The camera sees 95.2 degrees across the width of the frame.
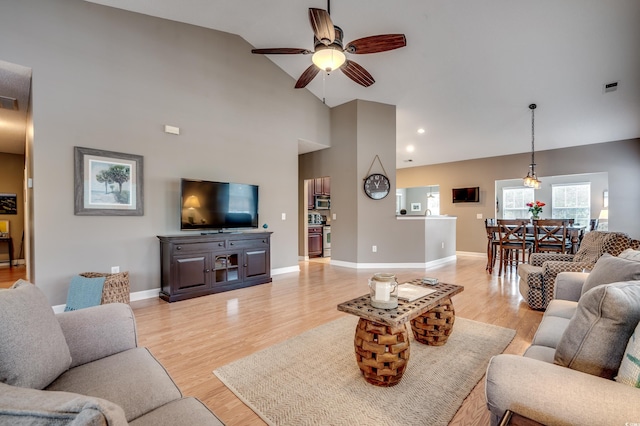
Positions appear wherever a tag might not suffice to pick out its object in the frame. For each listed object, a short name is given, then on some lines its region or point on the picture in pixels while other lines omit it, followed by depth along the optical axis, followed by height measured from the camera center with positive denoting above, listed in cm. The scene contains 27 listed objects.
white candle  194 -53
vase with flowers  585 +5
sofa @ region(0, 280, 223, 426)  97 -63
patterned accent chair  292 -59
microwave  787 +25
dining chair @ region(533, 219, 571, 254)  475 -43
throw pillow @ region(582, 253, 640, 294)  154 -34
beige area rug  165 -114
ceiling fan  260 +169
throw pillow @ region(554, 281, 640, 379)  104 -44
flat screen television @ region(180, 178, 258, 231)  411 +12
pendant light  553 +62
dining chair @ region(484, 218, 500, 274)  551 -58
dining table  471 -43
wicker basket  321 -83
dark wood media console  379 -71
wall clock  601 +54
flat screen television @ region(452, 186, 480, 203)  797 +47
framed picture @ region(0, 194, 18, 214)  647 +23
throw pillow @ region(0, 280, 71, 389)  95 -46
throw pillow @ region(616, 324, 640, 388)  94 -51
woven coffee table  181 -80
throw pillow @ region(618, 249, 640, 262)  184 -29
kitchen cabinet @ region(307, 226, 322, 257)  742 -74
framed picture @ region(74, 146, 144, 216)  346 +38
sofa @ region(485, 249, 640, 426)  88 -57
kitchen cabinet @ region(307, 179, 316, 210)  760 +46
